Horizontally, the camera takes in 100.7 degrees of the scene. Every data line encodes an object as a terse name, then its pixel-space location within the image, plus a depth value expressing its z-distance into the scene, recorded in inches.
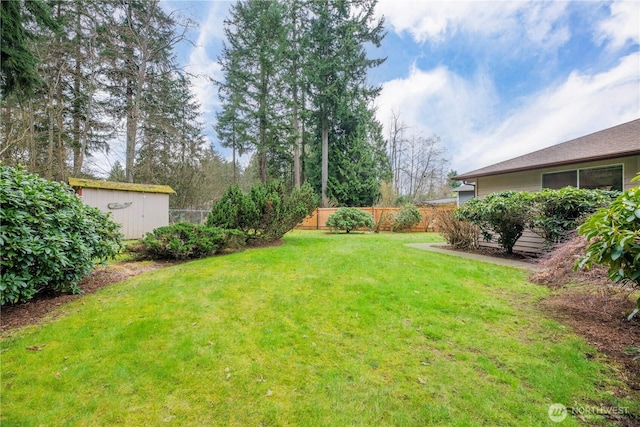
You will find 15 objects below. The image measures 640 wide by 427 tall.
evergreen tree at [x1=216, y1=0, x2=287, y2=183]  737.6
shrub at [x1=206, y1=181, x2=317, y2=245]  287.0
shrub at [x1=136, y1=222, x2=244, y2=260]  237.9
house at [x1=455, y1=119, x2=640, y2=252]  236.8
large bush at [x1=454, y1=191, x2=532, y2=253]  238.1
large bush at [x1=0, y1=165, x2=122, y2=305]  117.5
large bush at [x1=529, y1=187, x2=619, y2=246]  205.3
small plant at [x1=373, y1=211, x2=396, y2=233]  551.6
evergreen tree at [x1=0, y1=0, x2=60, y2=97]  201.9
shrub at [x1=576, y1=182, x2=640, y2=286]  76.3
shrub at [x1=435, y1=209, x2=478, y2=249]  305.1
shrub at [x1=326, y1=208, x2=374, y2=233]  498.0
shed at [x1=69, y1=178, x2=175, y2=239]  344.0
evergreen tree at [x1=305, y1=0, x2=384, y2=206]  734.5
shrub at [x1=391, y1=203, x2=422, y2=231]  546.3
